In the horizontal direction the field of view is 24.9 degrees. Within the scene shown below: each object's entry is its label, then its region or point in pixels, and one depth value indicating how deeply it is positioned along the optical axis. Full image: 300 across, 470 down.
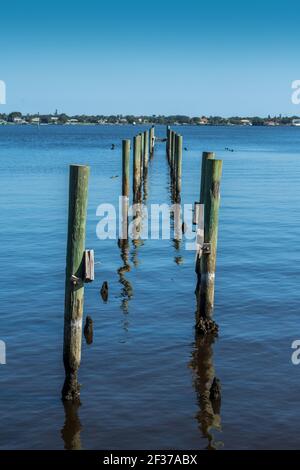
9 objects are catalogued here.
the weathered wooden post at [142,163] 39.46
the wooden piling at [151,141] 63.92
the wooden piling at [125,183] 23.81
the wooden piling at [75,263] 10.55
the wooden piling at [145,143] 44.70
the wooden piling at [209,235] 13.48
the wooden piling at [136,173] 30.66
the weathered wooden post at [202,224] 14.74
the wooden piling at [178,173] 32.81
